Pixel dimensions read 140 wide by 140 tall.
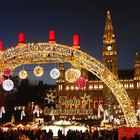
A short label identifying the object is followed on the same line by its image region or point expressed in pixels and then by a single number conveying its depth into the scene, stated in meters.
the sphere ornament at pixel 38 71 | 24.11
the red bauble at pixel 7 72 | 23.77
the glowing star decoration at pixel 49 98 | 65.32
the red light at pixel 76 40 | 23.23
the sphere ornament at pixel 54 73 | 23.33
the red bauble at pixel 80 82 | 24.59
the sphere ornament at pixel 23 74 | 24.08
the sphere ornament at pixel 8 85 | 23.50
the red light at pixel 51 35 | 23.33
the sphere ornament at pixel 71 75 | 22.80
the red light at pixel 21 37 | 23.83
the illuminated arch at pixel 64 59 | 23.50
